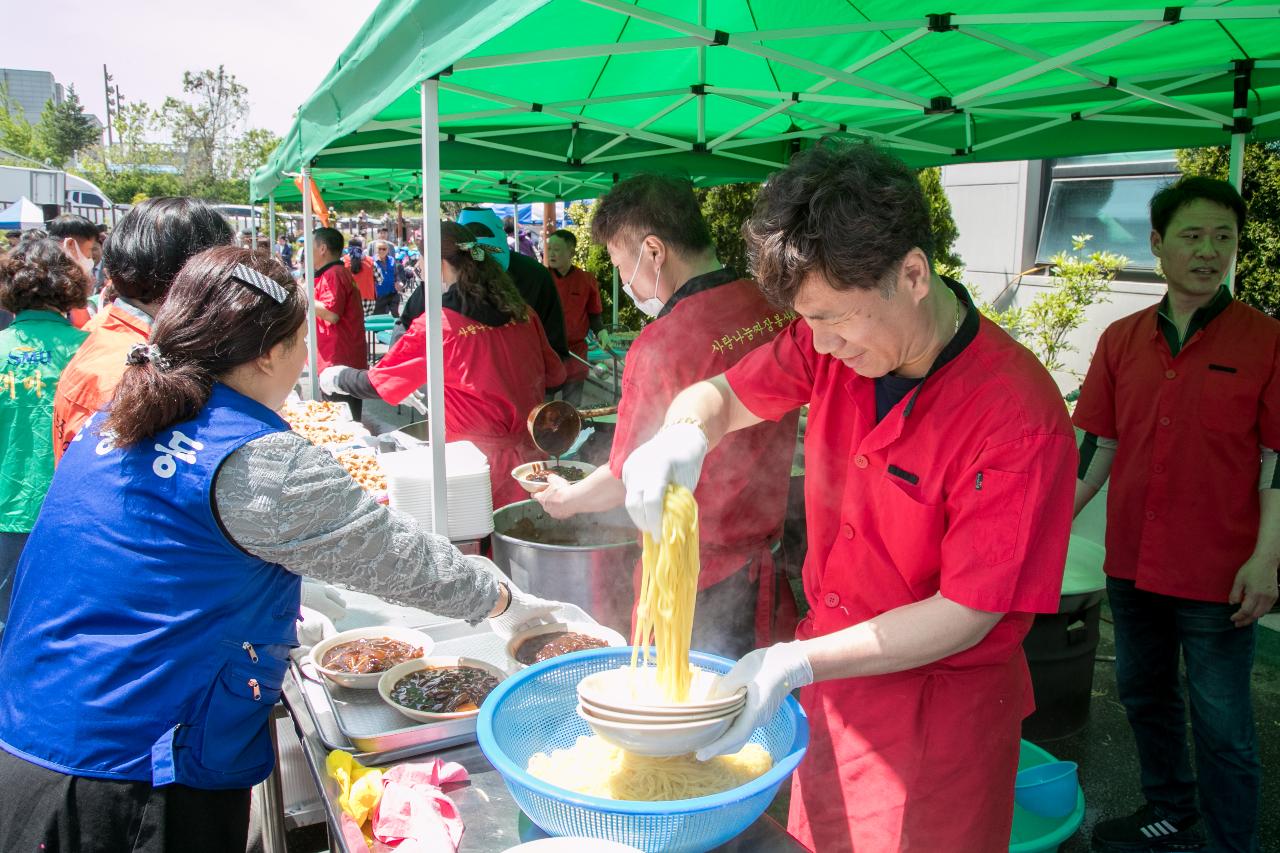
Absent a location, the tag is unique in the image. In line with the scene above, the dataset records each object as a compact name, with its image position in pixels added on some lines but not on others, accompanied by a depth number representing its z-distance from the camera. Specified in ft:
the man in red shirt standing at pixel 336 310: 26.71
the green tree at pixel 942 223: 29.71
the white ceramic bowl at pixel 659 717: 4.62
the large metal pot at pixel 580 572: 9.54
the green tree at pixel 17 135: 153.89
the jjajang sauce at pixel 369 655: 7.37
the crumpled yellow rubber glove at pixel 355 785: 5.65
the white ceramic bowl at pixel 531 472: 9.84
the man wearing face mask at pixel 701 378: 8.63
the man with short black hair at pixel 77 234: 16.68
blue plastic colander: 4.35
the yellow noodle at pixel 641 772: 4.85
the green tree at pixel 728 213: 38.50
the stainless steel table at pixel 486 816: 5.43
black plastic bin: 11.96
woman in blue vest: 5.35
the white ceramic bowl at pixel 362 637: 7.04
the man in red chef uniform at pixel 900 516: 5.03
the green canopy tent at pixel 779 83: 9.05
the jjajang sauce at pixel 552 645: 7.48
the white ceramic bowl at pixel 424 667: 6.51
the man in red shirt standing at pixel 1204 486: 9.10
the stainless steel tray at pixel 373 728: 6.31
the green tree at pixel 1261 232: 18.44
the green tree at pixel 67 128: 192.24
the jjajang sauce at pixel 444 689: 6.75
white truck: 75.36
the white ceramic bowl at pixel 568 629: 7.61
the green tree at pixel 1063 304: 23.39
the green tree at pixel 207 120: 153.89
